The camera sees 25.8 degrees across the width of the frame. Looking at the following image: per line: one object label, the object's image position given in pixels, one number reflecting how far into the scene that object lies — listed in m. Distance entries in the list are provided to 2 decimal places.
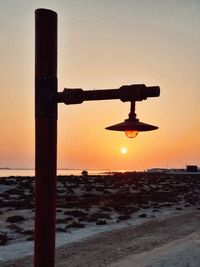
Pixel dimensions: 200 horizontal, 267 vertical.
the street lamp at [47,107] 3.45
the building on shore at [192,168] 132.00
